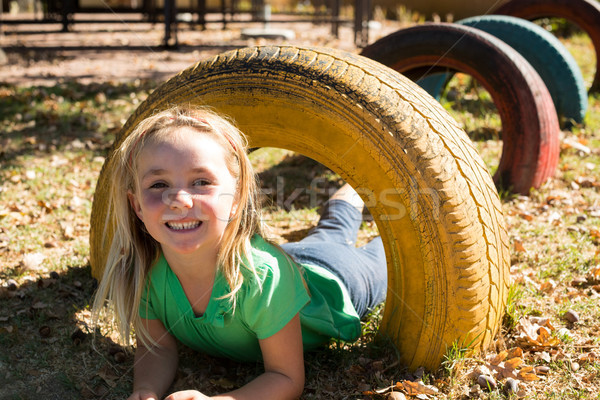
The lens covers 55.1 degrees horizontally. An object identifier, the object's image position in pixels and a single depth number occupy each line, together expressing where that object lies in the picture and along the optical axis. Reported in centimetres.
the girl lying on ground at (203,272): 222
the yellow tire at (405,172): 232
